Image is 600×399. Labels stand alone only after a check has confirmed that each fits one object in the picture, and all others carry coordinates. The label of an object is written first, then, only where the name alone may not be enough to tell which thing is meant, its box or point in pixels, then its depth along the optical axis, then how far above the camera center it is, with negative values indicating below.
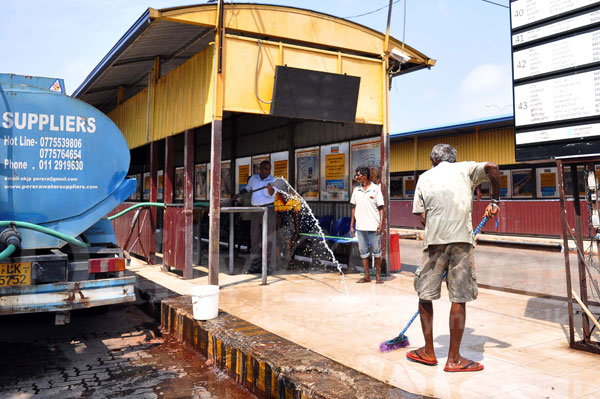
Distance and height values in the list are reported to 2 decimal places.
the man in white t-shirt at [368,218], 7.90 -0.13
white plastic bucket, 5.43 -1.01
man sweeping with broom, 4.02 -0.30
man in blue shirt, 8.87 +0.01
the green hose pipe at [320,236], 9.30 -0.52
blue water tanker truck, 4.92 +0.16
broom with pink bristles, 4.48 -1.24
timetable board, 4.57 +1.30
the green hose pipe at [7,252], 4.62 -0.37
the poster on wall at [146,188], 17.97 +0.88
